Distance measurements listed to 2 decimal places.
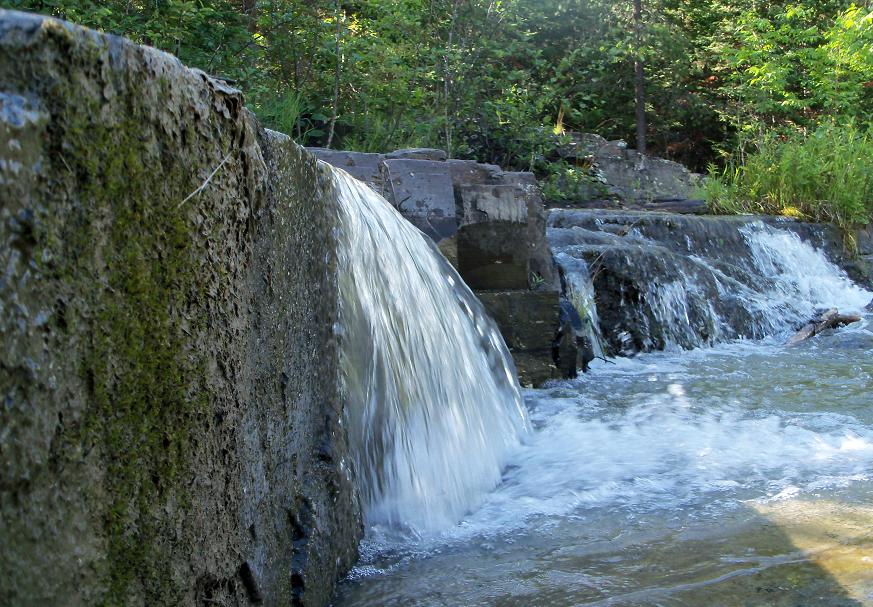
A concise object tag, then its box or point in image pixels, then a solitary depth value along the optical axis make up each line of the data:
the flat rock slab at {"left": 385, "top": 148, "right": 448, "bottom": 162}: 5.18
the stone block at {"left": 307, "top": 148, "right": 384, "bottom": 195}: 4.79
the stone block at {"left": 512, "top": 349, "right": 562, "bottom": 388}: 4.94
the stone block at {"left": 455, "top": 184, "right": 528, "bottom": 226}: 4.94
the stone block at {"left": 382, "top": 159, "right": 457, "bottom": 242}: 4.81
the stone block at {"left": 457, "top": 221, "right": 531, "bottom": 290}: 4.96
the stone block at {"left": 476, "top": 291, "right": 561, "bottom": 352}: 4.94
